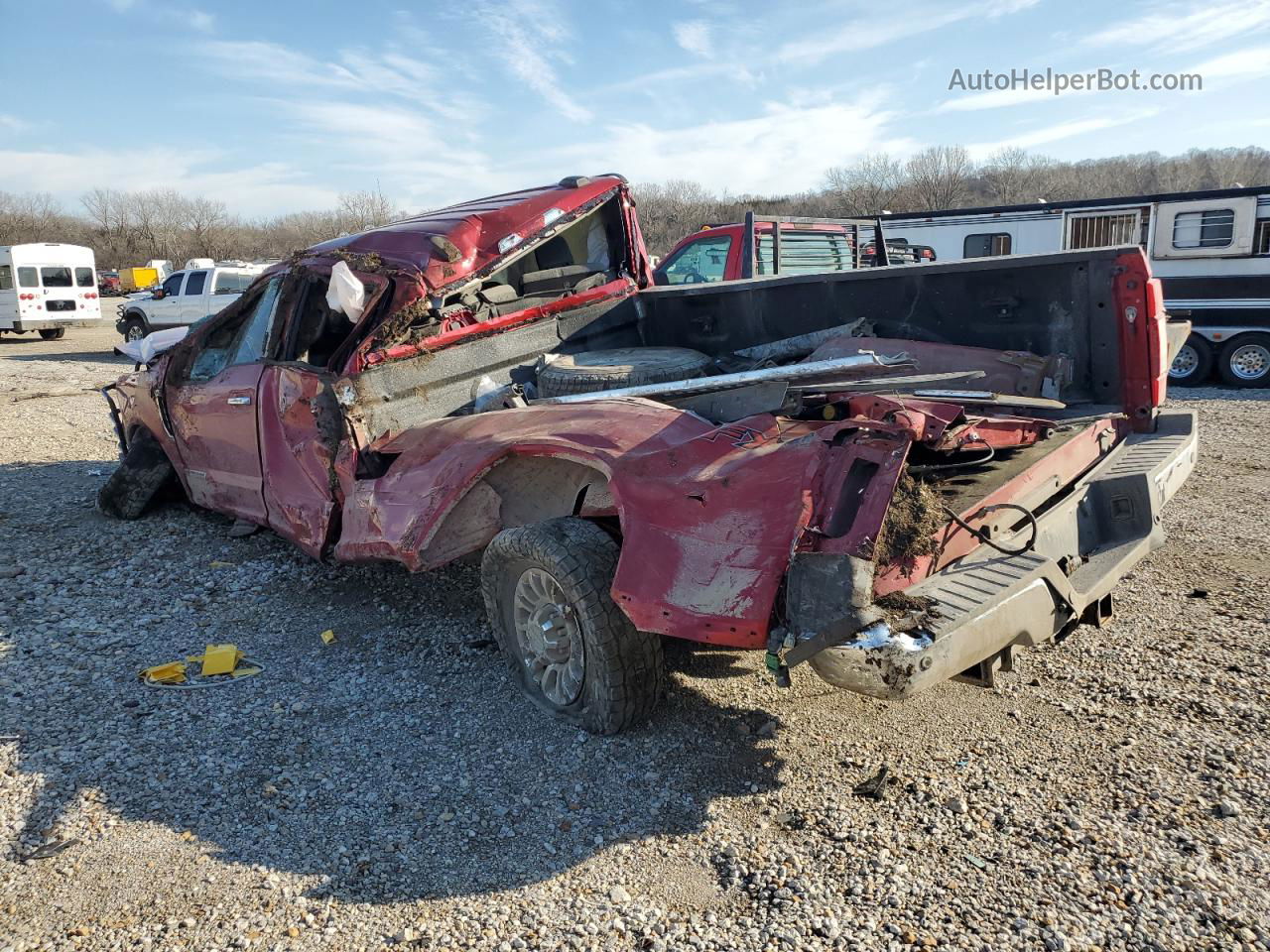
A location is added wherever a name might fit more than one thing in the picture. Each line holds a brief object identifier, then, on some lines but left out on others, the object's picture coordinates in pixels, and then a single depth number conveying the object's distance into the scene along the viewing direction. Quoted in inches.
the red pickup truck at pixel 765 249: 337.1
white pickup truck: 737.6
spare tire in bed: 171.0
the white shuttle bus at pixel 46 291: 989.2
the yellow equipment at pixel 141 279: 1819.6
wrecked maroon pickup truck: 104.4
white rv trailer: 453.4
